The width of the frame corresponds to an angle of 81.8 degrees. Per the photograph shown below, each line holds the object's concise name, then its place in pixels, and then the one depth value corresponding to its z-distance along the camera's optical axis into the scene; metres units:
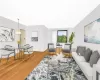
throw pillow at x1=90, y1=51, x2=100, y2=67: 1.75
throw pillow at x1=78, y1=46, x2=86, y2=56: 2.86
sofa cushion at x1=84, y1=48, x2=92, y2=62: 2.22
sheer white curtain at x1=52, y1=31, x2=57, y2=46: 7.78
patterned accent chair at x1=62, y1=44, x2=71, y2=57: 4.37
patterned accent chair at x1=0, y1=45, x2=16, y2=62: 3.58
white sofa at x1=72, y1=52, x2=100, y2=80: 1.38
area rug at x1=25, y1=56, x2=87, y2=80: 1.99
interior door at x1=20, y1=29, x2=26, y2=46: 5.90
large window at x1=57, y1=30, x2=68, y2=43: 7.39
